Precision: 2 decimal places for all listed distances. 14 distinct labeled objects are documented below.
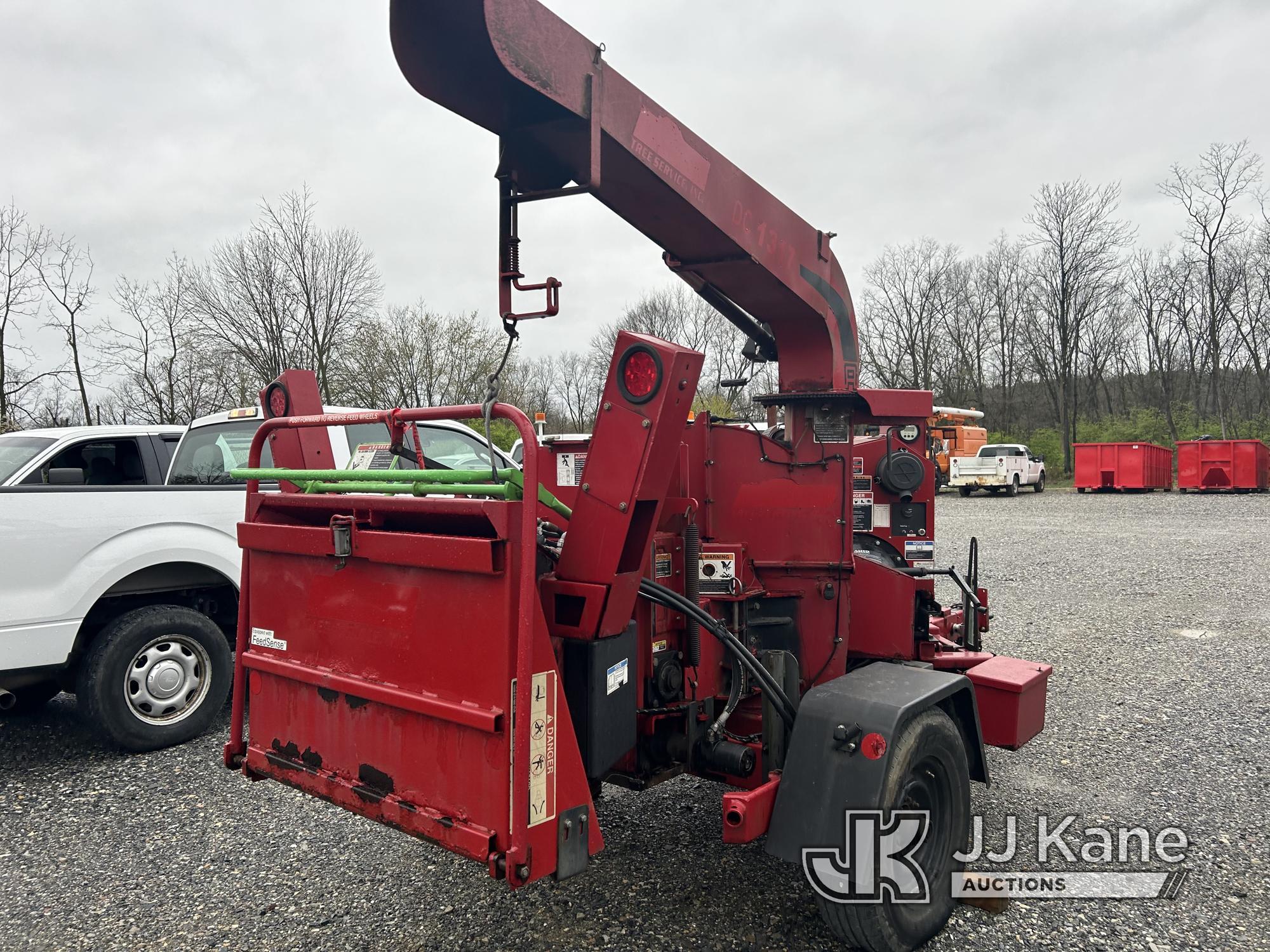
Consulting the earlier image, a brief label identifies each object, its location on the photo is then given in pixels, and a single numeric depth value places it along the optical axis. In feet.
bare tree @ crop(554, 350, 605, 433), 146.82
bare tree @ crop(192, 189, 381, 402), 84.12
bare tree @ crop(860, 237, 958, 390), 150.10
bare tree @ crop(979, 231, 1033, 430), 149.18
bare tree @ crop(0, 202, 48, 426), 74.28
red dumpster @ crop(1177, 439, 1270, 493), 86.17
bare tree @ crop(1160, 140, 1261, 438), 125.80
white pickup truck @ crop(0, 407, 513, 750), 15.66
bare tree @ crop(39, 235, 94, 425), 80.89
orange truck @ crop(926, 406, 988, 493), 100.37
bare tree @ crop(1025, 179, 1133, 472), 136.26
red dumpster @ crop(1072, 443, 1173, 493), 92.84
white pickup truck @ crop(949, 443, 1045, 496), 97.55
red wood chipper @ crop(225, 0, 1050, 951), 8.18
